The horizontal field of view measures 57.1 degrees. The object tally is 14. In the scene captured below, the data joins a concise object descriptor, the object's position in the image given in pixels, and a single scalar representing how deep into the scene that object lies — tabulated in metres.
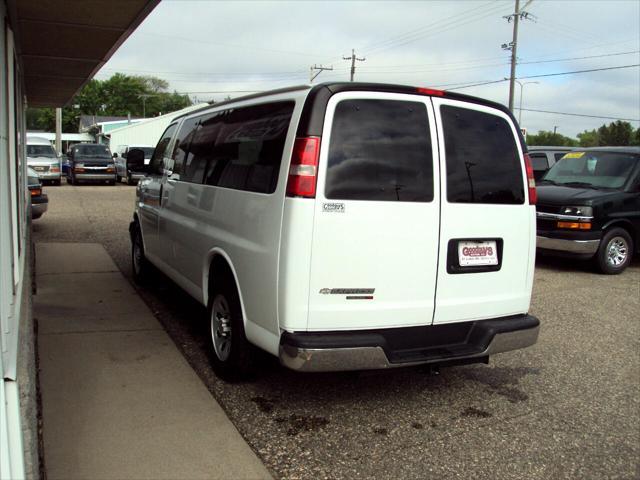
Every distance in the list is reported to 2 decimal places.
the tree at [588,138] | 97.81
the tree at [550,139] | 94.69
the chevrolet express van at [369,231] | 3.40
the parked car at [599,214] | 8.94
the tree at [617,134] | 77.63
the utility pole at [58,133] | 35.97
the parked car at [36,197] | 10.84
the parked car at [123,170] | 26.45
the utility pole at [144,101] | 100.81
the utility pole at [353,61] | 46.91
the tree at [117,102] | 94.88
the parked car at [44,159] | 22.77
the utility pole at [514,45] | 32.72
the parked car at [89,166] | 25.22
